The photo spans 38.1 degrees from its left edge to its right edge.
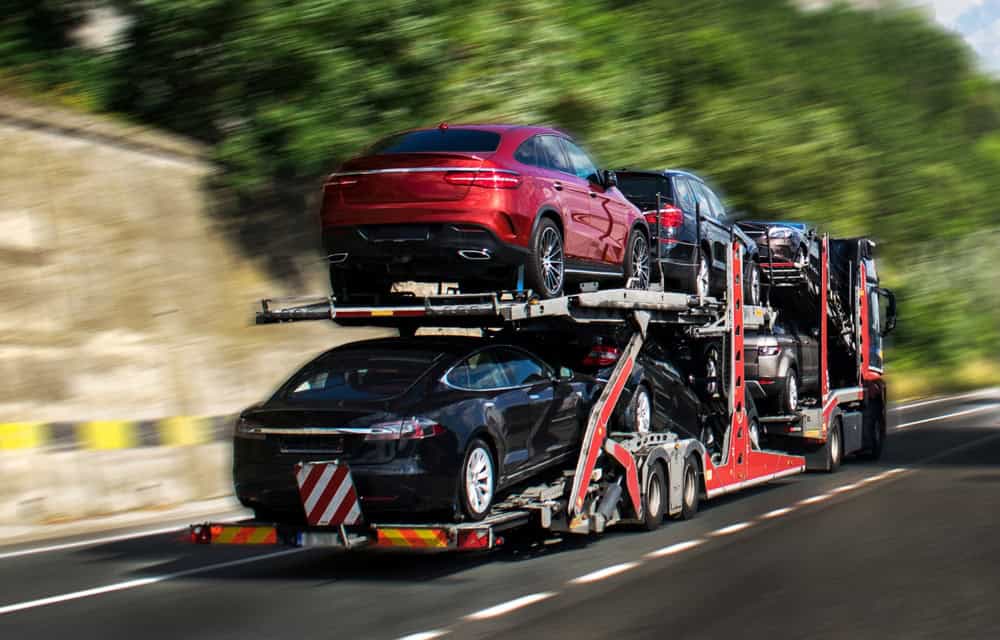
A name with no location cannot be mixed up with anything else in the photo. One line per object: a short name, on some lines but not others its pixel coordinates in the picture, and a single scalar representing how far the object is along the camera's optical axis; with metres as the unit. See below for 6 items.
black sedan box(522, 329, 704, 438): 12.86
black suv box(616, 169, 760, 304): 14.79
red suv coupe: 10.98
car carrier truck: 9.91
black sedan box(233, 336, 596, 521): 9.80
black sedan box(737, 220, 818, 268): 18.30
